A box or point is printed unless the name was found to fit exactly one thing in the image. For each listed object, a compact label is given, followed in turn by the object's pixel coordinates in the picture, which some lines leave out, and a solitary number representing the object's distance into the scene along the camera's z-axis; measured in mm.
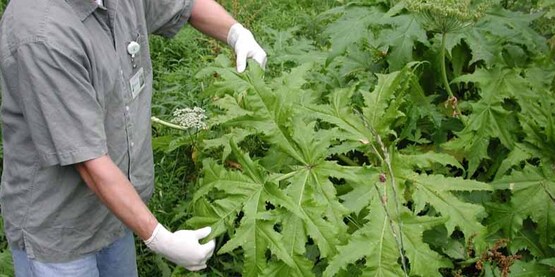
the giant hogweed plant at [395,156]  2467
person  2199
